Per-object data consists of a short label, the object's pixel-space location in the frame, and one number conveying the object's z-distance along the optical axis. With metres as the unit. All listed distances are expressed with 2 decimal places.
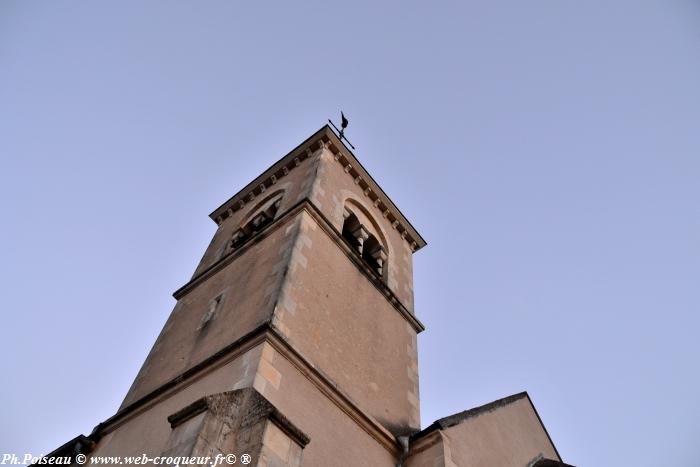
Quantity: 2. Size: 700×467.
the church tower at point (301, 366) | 5.31
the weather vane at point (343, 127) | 14.14
